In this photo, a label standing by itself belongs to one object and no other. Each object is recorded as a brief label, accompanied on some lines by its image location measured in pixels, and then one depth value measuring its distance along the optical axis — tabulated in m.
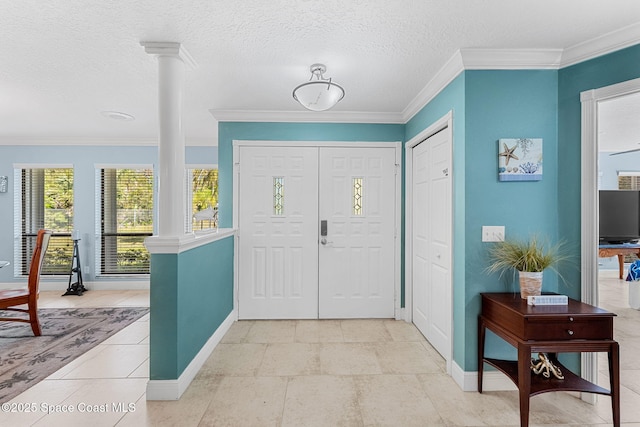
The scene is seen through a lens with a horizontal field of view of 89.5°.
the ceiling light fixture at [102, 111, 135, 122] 3.82
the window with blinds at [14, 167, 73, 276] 5.27
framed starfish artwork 2.35
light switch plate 2.37
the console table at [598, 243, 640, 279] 5.07
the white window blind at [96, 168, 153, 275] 5.29
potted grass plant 2.15
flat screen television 5.60
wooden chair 3.26
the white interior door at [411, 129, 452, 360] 2.76
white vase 2.13
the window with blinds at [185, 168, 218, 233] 5.34
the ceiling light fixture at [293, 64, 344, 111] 2.38
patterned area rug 2.54
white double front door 3.80
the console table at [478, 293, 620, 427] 1.87
